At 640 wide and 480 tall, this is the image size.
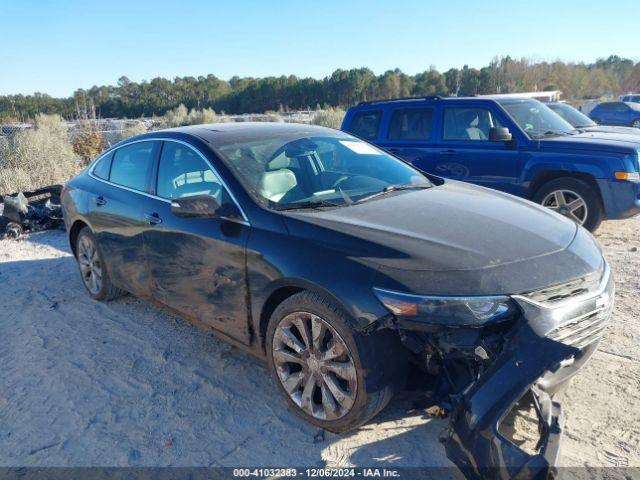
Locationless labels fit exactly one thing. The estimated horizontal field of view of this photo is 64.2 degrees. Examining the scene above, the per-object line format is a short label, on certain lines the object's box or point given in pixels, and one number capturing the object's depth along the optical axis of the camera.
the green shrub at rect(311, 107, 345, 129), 21.17
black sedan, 2.35
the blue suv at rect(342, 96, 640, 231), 6.43
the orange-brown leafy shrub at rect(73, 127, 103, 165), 14.27
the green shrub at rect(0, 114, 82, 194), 10.96
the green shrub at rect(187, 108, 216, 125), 24.75
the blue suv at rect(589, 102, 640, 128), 21.61
